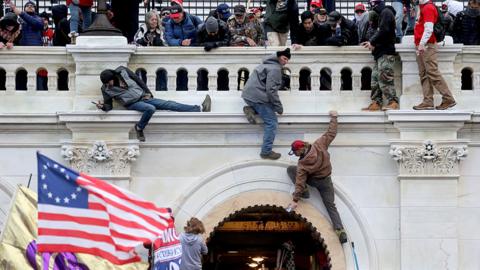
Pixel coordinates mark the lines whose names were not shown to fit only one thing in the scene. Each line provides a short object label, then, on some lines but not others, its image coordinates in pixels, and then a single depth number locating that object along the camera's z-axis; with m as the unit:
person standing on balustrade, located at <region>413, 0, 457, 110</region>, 35.62
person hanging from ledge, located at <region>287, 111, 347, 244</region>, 35.59
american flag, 31.30
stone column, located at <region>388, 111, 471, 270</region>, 35.66
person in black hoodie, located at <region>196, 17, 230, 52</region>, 36.41
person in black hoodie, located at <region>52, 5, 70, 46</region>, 38.22
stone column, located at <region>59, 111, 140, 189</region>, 35.84
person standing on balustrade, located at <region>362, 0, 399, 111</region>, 35.94
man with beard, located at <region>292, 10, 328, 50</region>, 37.25
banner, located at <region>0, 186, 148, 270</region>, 34.12
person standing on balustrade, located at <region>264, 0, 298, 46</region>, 37.62
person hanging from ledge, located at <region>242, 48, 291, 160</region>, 35.59
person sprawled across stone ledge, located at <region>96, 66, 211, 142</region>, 35.69
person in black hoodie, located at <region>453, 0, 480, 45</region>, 37.22
